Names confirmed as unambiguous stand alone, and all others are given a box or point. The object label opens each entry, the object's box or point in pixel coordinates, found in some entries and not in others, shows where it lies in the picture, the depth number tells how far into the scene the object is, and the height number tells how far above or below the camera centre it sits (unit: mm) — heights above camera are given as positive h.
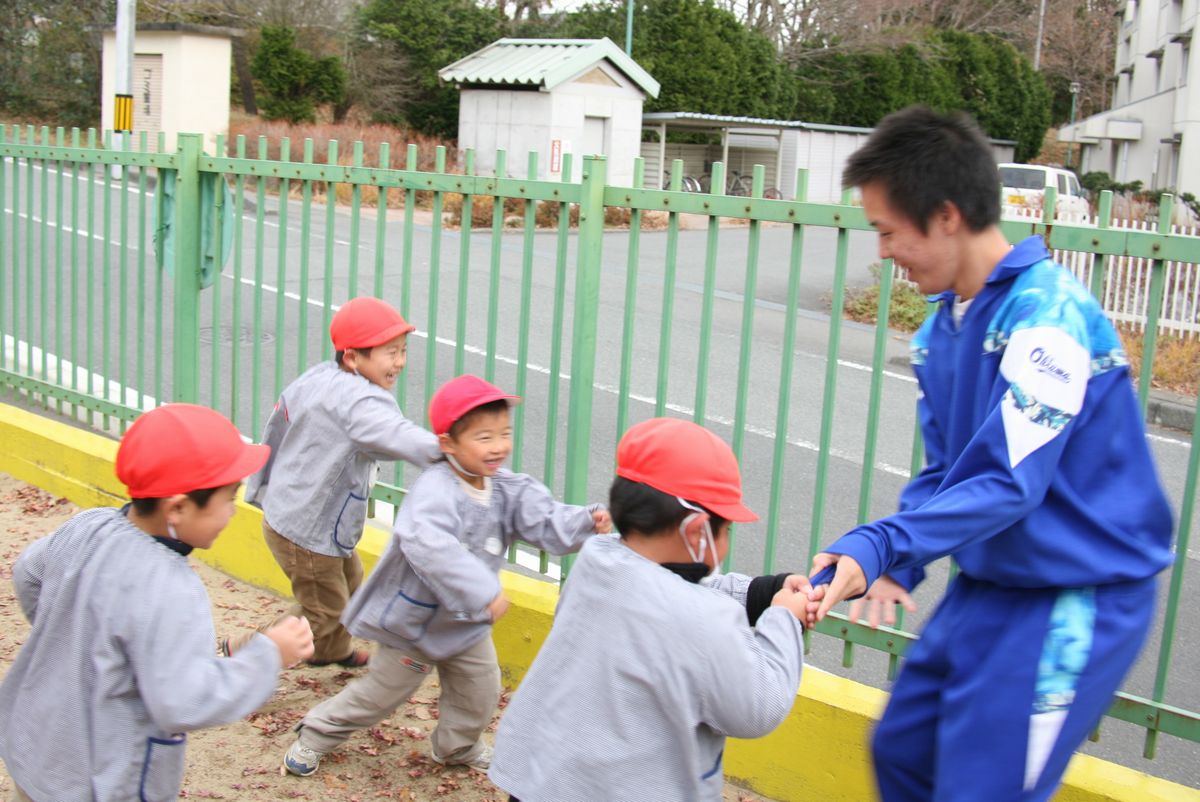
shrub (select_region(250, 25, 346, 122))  35406 +3291
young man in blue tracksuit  2289 -464
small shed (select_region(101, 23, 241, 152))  31203 +2705
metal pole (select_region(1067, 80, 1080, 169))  56438 +6871
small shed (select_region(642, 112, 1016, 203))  37875 +2389
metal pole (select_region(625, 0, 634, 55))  37031 +5526
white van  28859 +1547
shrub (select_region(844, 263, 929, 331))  13414 -781
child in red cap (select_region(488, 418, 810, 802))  2410 -820
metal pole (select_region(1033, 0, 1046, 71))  59094 +9156
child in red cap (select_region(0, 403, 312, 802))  2553 -922
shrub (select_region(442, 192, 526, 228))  13781 -74
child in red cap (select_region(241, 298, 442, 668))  4152 -844
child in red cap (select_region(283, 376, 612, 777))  3482 -1029
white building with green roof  33469 +3014
